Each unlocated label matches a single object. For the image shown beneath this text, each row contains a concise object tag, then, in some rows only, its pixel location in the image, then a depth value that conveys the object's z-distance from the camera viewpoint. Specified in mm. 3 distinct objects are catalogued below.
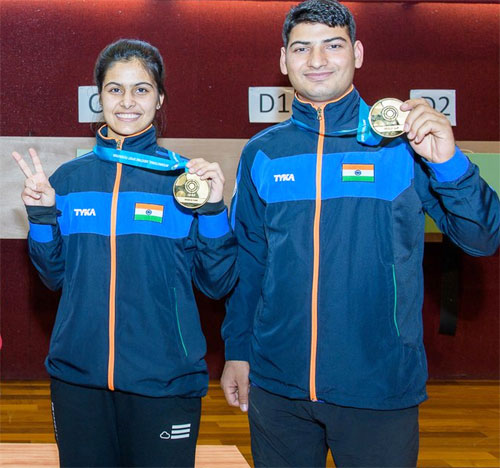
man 1706
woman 1920
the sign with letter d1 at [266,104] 5125
